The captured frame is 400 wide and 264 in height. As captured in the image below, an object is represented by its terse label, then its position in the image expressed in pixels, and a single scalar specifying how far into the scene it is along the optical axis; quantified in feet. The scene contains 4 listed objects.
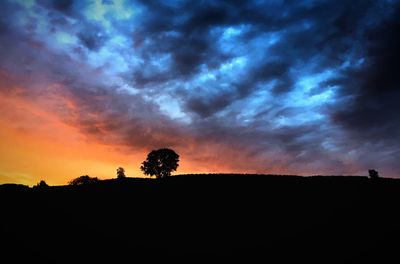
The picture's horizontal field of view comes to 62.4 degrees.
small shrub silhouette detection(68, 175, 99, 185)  349.41
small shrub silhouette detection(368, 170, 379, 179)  204.85
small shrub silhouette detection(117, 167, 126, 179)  351.34
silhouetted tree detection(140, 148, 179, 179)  289.94
